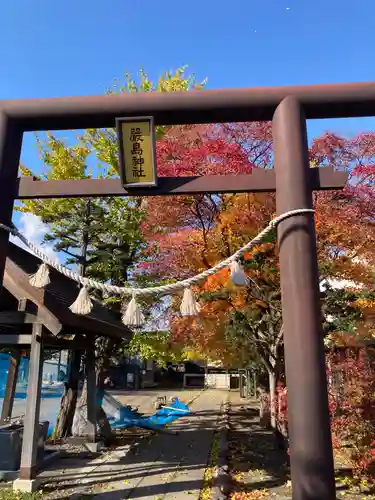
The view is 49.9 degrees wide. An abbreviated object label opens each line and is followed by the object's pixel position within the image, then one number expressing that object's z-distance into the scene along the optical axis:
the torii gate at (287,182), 2.95
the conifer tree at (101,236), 11.67
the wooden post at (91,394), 9.55
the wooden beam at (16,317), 7.16
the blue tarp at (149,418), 12.44
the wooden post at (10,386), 9.79
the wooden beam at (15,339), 7.49
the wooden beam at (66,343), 7.91
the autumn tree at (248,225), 8.55
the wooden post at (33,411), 6.59
